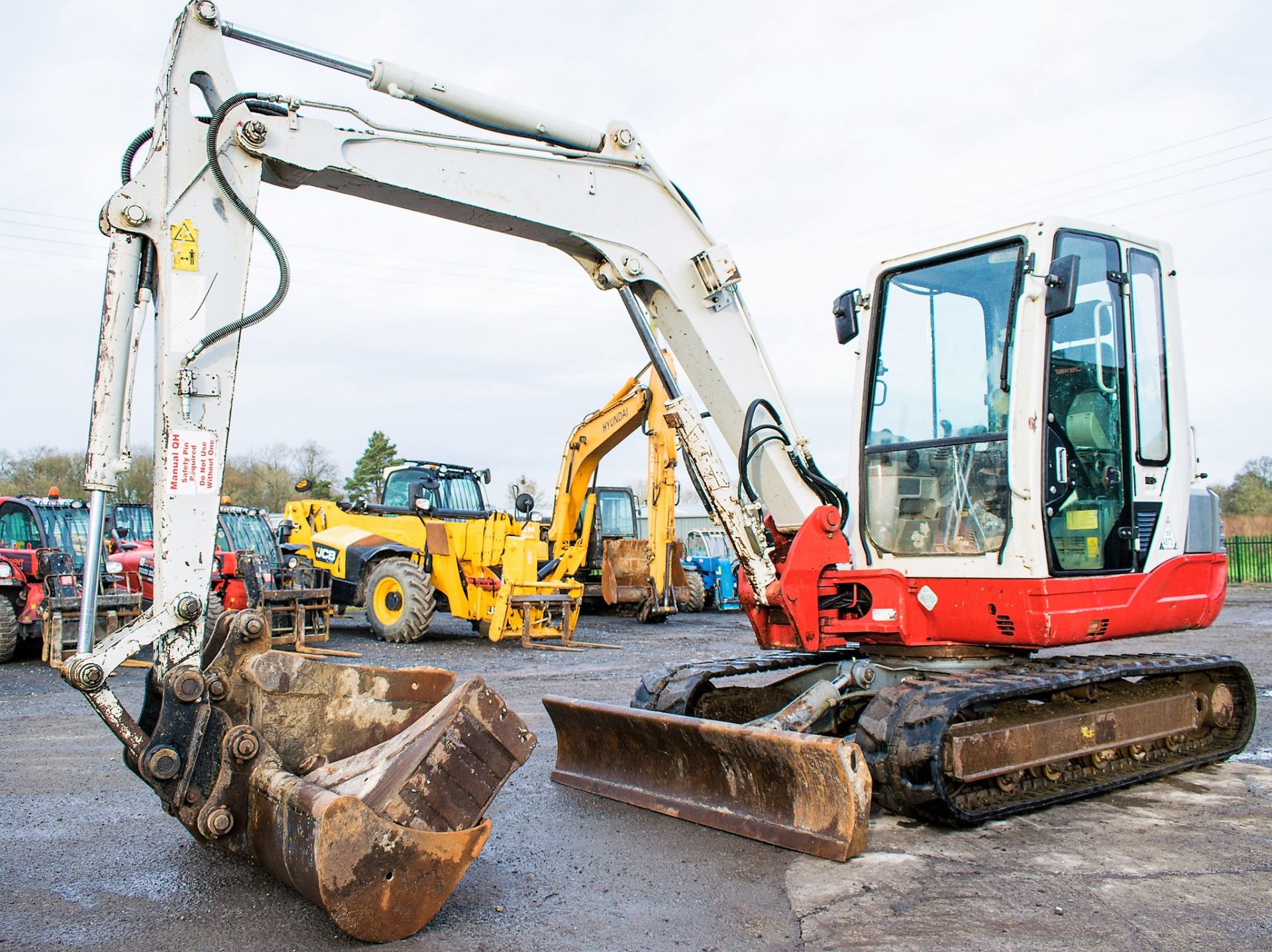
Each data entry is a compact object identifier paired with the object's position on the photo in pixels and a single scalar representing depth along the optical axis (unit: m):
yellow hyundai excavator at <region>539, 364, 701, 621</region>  14.31
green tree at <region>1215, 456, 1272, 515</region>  31.38
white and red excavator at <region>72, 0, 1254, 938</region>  3.82
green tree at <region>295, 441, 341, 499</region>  51.00
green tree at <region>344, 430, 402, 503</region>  58.31
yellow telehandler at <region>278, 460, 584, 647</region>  13.20
